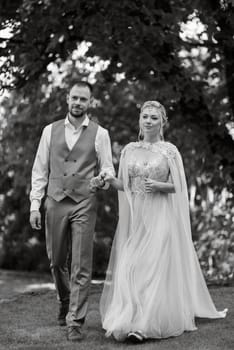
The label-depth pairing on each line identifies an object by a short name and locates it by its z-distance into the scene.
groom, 7.29
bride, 7.28
